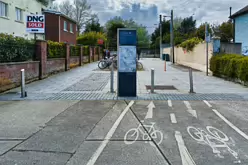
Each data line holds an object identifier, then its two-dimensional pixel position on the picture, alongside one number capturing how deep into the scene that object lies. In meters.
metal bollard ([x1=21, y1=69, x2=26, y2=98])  9.83
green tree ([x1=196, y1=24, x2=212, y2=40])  52.42
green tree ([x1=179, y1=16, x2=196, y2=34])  75.34
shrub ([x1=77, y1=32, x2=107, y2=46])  47.53
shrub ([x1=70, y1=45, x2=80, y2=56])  24.06
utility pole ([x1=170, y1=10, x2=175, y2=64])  35.92
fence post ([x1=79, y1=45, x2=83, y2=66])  27.75
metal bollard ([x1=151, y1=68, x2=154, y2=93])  10.51
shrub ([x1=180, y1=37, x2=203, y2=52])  24.30
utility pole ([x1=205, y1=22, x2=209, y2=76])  17.63
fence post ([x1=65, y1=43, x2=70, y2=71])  21.56
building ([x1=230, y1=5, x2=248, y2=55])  25.80
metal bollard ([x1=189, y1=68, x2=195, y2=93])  10.97
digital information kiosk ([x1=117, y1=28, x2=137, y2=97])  9.83
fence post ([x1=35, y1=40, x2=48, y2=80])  15.23
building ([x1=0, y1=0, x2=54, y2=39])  22.91
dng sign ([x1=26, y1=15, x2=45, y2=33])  14.29
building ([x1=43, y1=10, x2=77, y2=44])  32.25
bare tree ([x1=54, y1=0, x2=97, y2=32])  63.25
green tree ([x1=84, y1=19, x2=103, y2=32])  62.41
